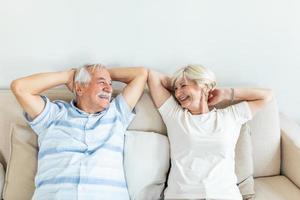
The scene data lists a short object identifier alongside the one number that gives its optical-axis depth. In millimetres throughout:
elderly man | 1792
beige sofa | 2004
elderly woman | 1848
